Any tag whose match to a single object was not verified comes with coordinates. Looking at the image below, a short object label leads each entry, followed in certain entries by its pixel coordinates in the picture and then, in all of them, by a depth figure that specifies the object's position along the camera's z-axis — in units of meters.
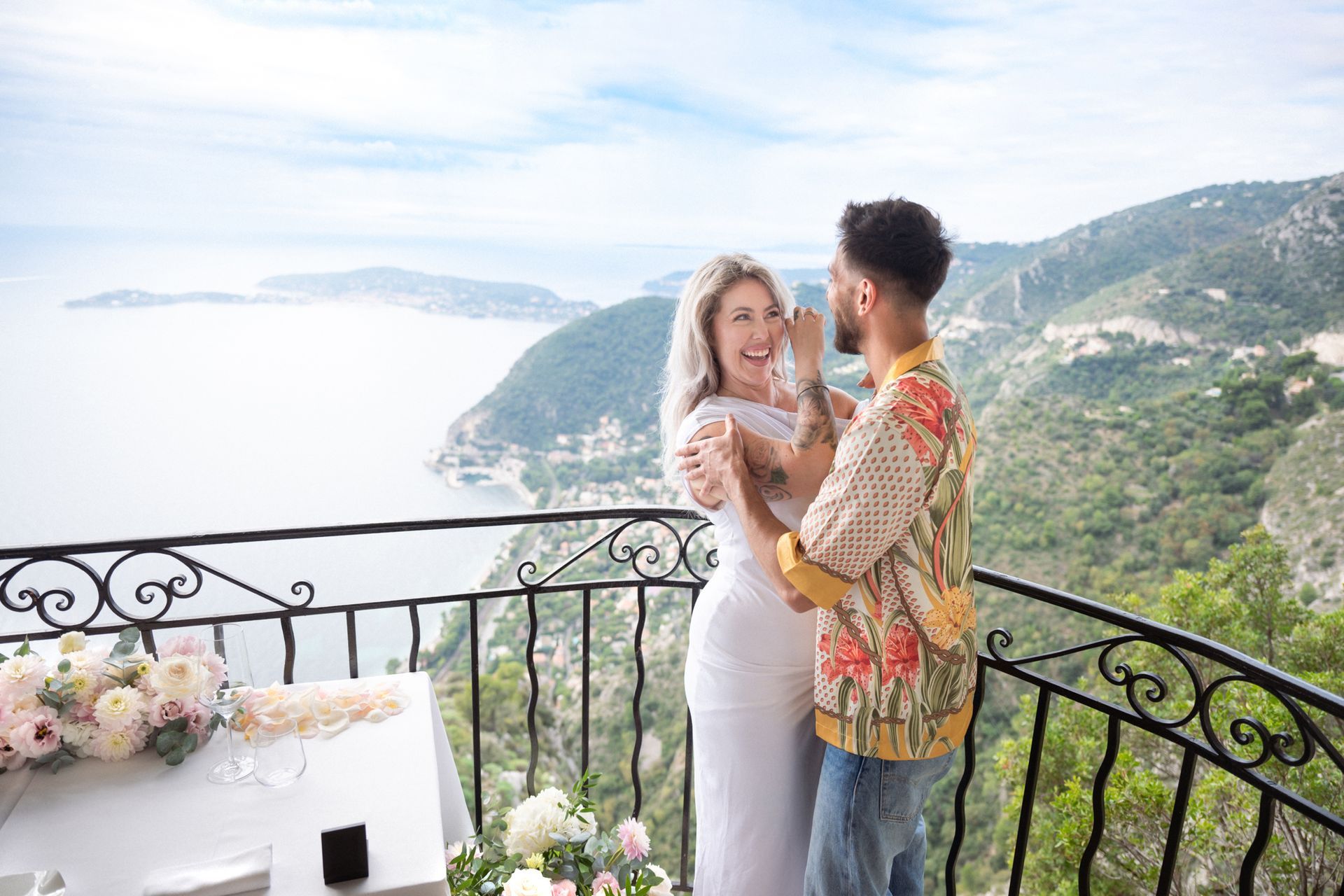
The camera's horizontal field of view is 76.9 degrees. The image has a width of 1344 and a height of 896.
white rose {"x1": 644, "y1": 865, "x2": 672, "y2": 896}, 1.59
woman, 1.59
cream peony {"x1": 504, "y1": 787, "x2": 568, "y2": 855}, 1.62
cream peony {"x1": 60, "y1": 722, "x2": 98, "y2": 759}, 1.54
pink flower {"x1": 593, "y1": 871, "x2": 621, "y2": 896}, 1.57
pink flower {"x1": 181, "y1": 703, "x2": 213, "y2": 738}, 1.60
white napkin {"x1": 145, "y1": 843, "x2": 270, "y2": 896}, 1.21
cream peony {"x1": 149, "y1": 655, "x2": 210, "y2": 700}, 1.49
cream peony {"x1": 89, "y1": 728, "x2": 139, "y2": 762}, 1.54
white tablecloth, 1.28
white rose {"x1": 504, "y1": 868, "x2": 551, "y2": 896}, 1.44
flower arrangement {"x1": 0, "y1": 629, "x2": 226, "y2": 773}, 1.50
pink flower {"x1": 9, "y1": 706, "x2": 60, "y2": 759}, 1.49
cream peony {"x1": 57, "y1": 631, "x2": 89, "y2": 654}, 1.61
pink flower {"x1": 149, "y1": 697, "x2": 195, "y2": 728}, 1.57
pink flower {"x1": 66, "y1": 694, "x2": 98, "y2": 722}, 1.56
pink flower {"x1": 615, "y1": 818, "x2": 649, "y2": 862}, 1.67
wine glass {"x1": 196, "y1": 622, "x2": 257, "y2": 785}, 1.44
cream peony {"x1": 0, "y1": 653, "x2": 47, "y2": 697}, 1.52
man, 1.31
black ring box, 1.26
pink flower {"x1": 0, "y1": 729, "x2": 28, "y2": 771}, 1.51
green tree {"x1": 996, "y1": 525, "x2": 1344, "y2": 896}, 5.94
